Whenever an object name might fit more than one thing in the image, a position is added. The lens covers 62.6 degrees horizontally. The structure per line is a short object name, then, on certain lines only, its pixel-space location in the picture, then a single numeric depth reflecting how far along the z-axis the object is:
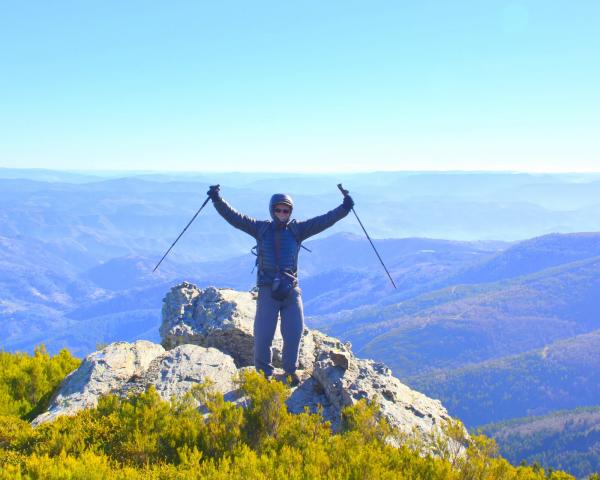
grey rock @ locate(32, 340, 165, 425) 10.55
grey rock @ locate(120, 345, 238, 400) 10.84
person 11.98
